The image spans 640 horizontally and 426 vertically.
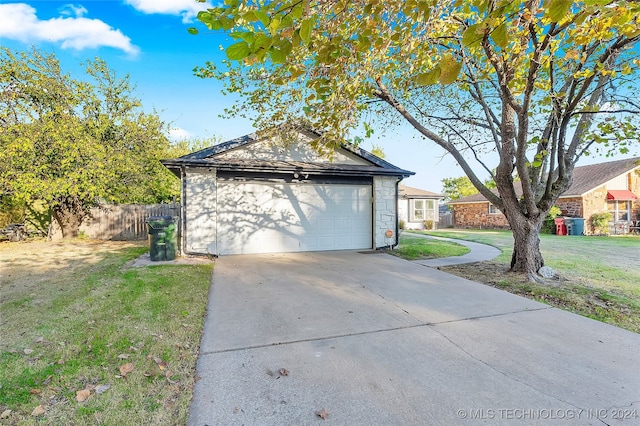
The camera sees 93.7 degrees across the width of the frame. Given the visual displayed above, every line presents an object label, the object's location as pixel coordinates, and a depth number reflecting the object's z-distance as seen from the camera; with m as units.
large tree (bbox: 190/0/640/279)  2.25
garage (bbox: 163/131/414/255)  8.58
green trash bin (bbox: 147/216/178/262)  7.82
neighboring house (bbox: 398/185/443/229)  23.62
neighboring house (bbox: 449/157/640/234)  18.06
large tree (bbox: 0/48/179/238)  10.30
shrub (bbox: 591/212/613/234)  17.55
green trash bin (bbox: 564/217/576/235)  17.56
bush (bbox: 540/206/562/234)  18.17
